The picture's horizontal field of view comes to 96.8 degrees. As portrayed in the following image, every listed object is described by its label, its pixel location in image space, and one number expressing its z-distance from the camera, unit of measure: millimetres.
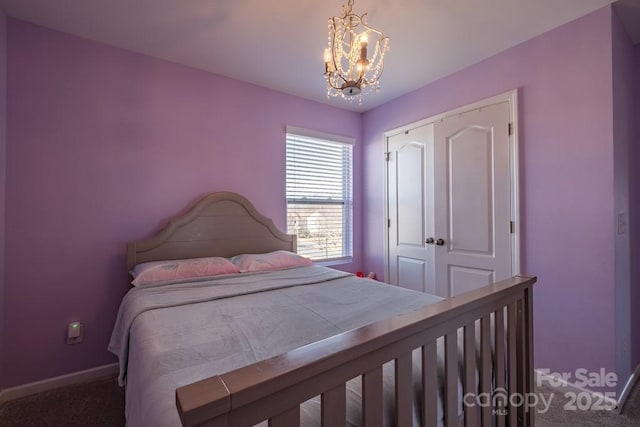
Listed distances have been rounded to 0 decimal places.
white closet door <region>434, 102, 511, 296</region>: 2326
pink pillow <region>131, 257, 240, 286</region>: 1917
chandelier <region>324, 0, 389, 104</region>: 1436
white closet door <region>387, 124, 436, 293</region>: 2896
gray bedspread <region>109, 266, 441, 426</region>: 885
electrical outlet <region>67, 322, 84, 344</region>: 2053
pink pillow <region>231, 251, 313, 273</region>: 2320
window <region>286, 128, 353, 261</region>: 3141
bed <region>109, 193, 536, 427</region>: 554
